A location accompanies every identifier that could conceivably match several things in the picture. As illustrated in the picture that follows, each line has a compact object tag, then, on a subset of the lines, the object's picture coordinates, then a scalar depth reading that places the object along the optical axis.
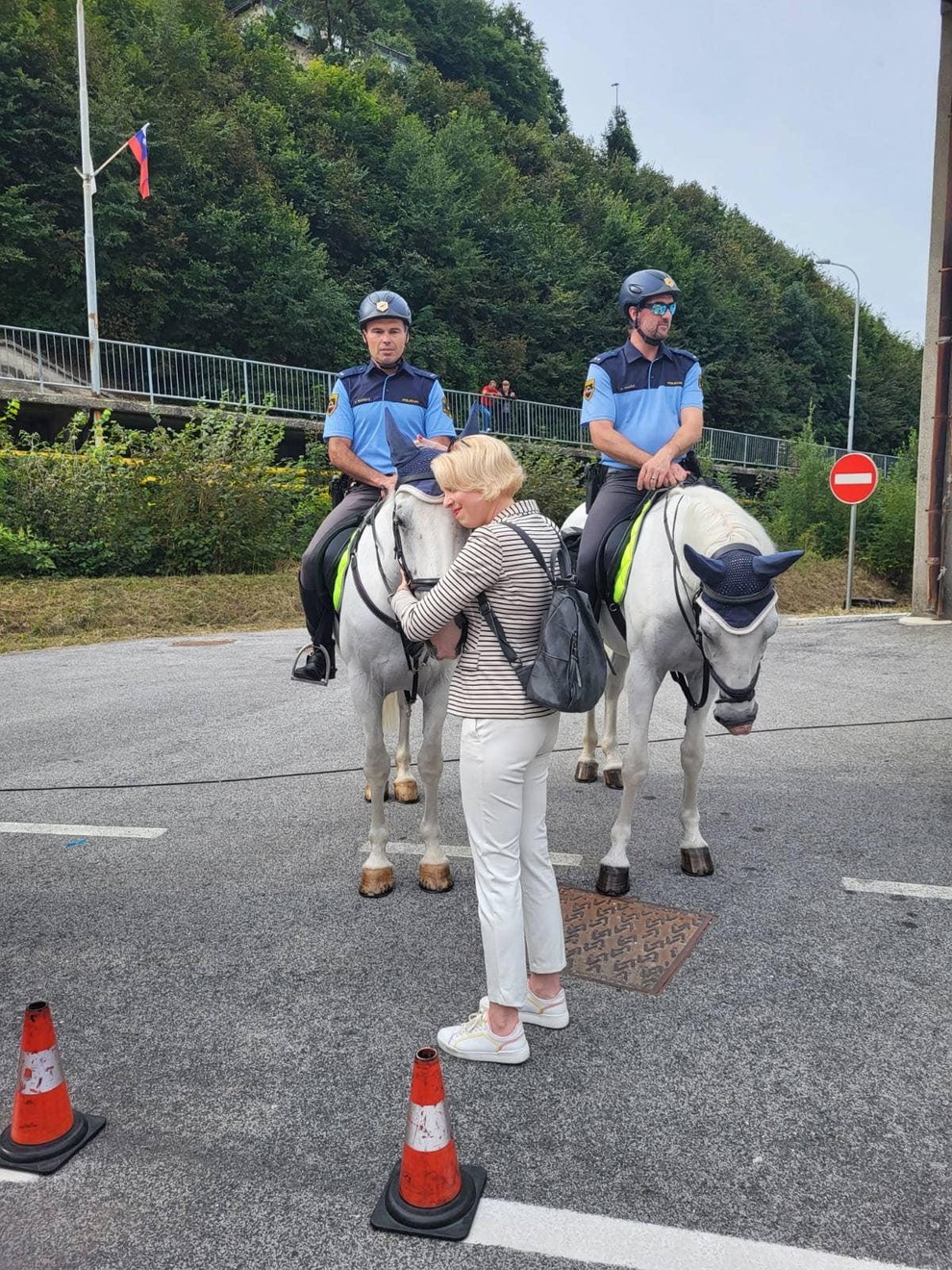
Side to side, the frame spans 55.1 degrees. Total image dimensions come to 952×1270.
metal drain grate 3.57
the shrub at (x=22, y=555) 14.38
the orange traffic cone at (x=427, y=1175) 2.31
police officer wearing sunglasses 4.86
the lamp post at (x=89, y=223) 23.83
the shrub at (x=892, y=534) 20.19
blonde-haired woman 2.86
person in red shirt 29.05
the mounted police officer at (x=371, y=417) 4.79
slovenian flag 24.56
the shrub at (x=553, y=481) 21.34
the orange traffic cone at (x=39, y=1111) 2.54
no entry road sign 16.05
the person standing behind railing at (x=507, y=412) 31.44
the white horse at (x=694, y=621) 3.67
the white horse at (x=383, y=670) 4.16
